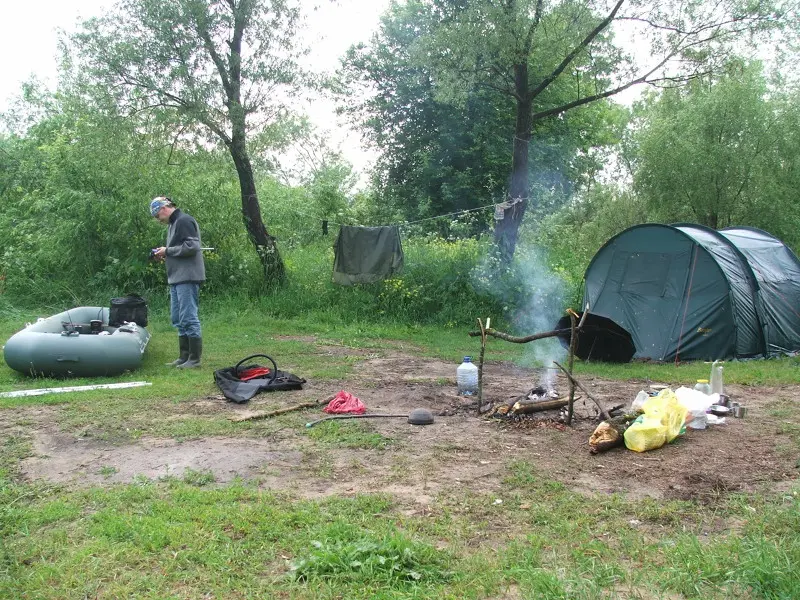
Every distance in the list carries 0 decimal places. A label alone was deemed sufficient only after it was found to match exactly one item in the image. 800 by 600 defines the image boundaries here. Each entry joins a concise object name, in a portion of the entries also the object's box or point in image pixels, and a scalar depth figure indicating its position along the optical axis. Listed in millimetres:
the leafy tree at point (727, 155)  15812
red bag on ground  5352
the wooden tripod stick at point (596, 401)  4521
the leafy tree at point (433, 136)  17188
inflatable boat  6371
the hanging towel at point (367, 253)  10773
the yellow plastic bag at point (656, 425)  4363
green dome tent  8352
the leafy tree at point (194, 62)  10125
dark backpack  5867
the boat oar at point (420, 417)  5055
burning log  5207
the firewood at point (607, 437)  4348
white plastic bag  4797
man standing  6941
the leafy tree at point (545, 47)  10305
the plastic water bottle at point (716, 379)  5551
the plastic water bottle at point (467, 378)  6035
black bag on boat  7848
